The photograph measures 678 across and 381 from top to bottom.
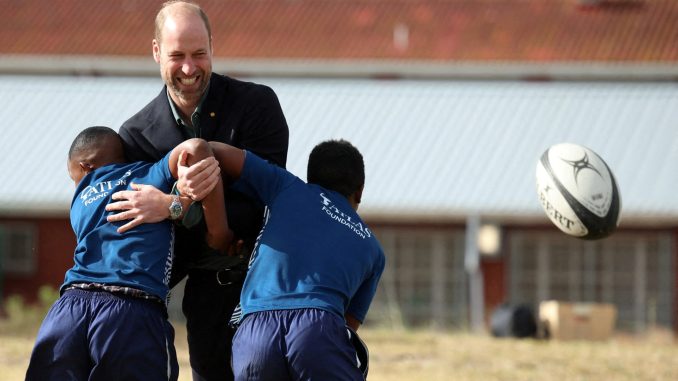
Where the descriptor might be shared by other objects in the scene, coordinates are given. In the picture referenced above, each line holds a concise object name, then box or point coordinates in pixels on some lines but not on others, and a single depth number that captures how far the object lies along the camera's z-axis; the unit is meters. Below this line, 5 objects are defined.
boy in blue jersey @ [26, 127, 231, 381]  10.24
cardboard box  33.19
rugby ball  15.20
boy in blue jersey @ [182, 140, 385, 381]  10.18
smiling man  10.94
